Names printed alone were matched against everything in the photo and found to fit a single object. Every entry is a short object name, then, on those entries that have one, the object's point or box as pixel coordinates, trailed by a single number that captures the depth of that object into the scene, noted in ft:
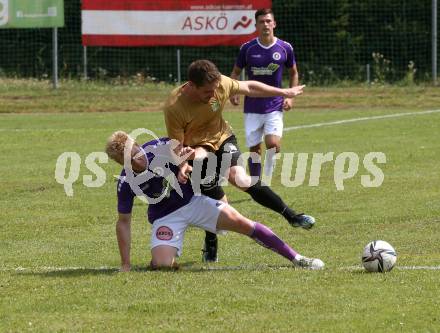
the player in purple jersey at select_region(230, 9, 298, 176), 86.74
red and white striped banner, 185.26
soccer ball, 53.83
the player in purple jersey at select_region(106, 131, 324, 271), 55.47
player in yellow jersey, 56.44
